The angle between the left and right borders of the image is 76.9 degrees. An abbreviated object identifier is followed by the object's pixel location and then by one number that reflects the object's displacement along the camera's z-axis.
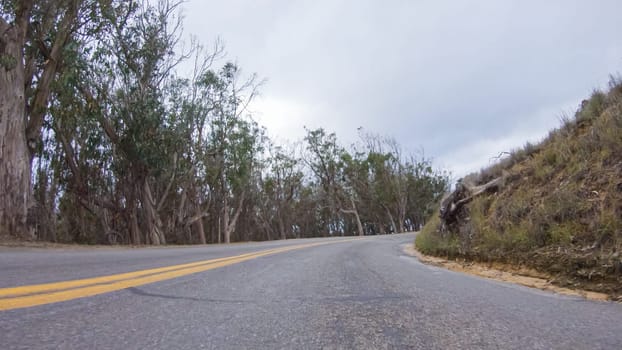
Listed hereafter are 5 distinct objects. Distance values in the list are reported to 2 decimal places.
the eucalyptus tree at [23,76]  9.92
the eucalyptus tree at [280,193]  40.62
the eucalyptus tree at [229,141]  23.12
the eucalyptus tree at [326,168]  40.43
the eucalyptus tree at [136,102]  15.64
